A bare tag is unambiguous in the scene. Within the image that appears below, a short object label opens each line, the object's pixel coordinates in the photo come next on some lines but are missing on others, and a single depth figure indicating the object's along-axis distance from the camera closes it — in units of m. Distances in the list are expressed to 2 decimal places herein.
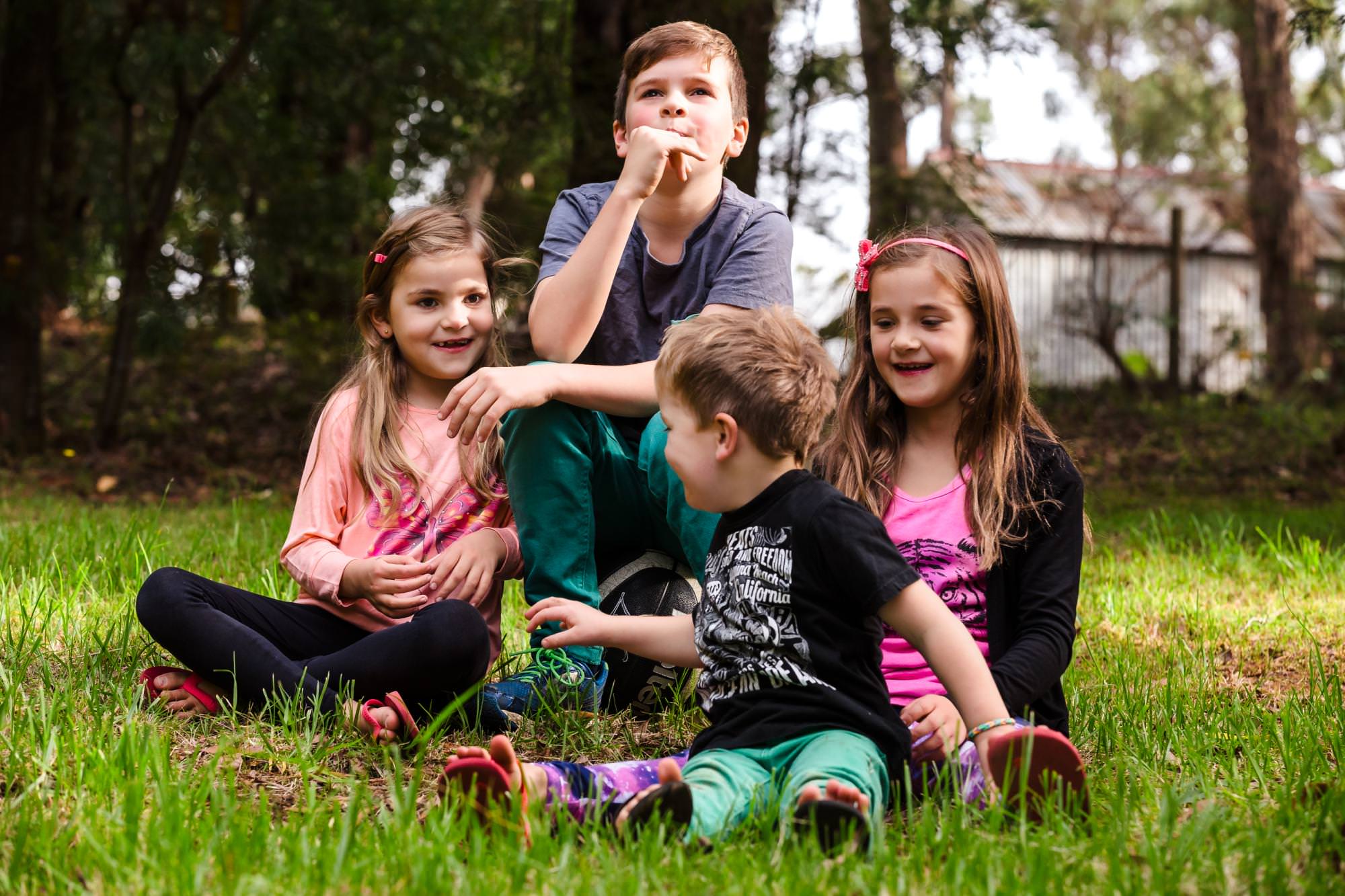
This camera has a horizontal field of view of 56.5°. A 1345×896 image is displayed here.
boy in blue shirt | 2.57
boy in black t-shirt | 1.94
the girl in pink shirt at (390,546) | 2.44
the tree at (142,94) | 7.20
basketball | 2.79
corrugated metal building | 14.47
